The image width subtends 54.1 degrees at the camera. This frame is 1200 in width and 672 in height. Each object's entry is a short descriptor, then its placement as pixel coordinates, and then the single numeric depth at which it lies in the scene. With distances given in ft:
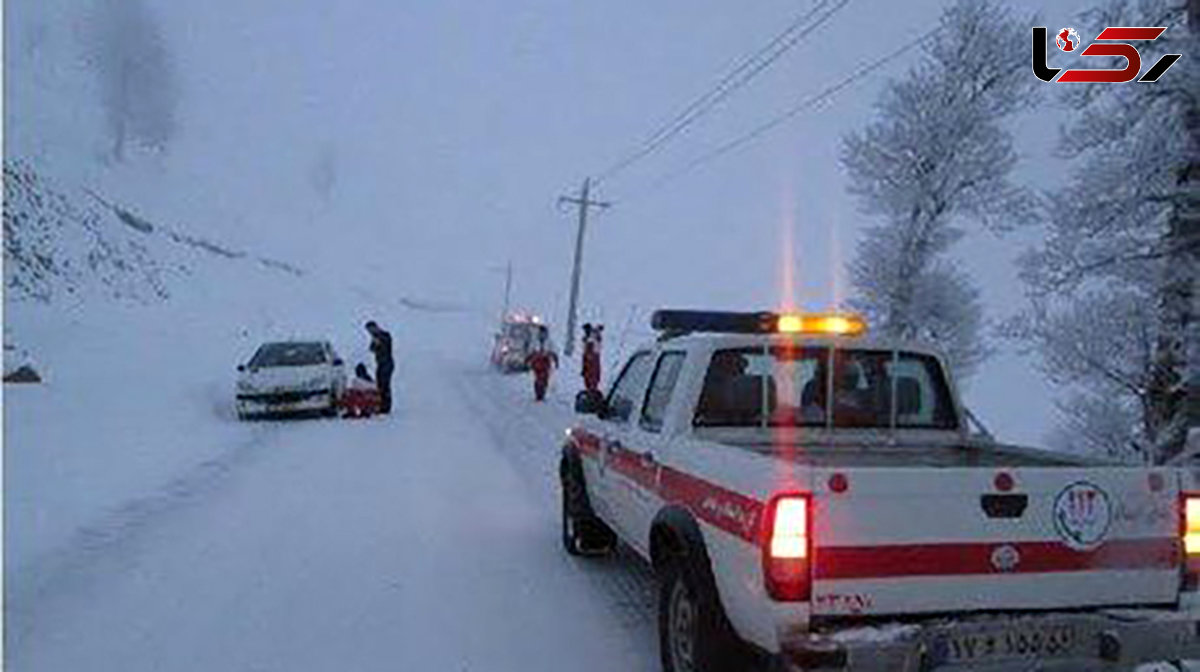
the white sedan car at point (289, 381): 68.39
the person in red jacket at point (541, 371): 87.10
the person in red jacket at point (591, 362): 76.69
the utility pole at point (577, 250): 151.53
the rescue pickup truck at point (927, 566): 16.15
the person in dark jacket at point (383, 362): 72.13
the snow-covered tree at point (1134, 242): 49.08
